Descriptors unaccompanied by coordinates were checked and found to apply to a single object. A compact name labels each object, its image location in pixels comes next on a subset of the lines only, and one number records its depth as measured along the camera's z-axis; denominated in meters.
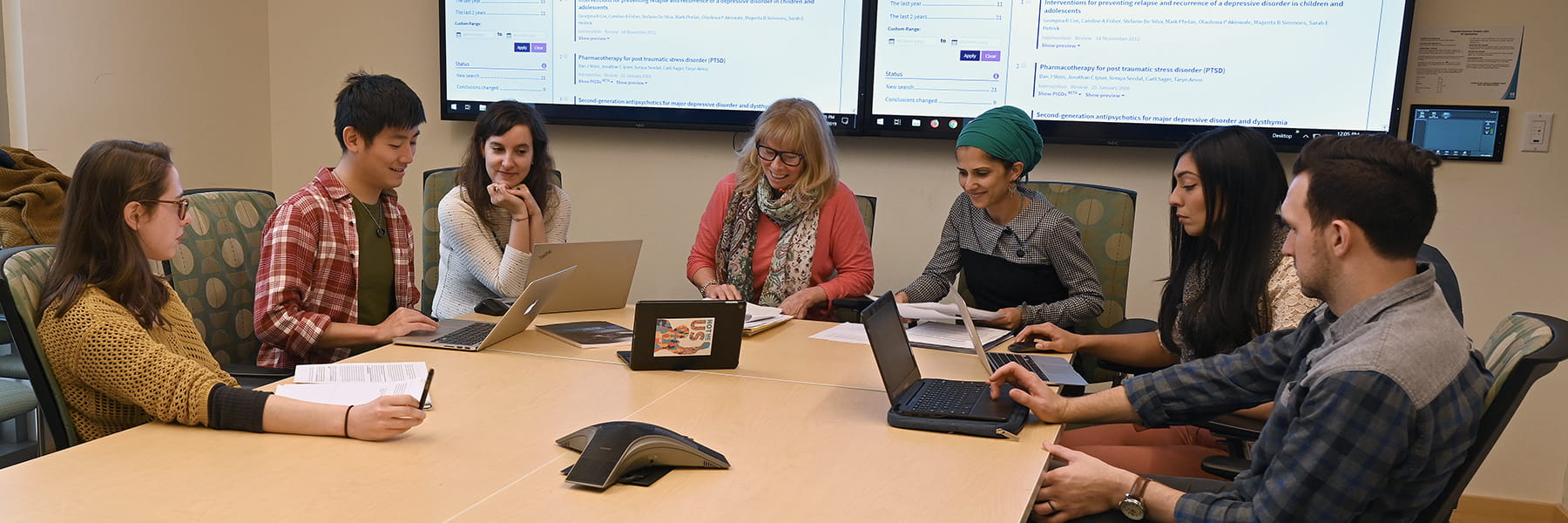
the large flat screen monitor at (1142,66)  3.37
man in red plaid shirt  2.36
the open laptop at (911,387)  1.86
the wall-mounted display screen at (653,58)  3.78
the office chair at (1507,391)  1.42
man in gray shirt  1.35
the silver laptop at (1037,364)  2.02
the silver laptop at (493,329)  2.29
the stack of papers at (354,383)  1.80
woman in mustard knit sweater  1.64
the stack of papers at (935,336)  2.54
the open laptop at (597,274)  2.64
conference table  1.37
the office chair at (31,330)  1.66
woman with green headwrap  2.90
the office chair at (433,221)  3.33
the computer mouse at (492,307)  2.70
